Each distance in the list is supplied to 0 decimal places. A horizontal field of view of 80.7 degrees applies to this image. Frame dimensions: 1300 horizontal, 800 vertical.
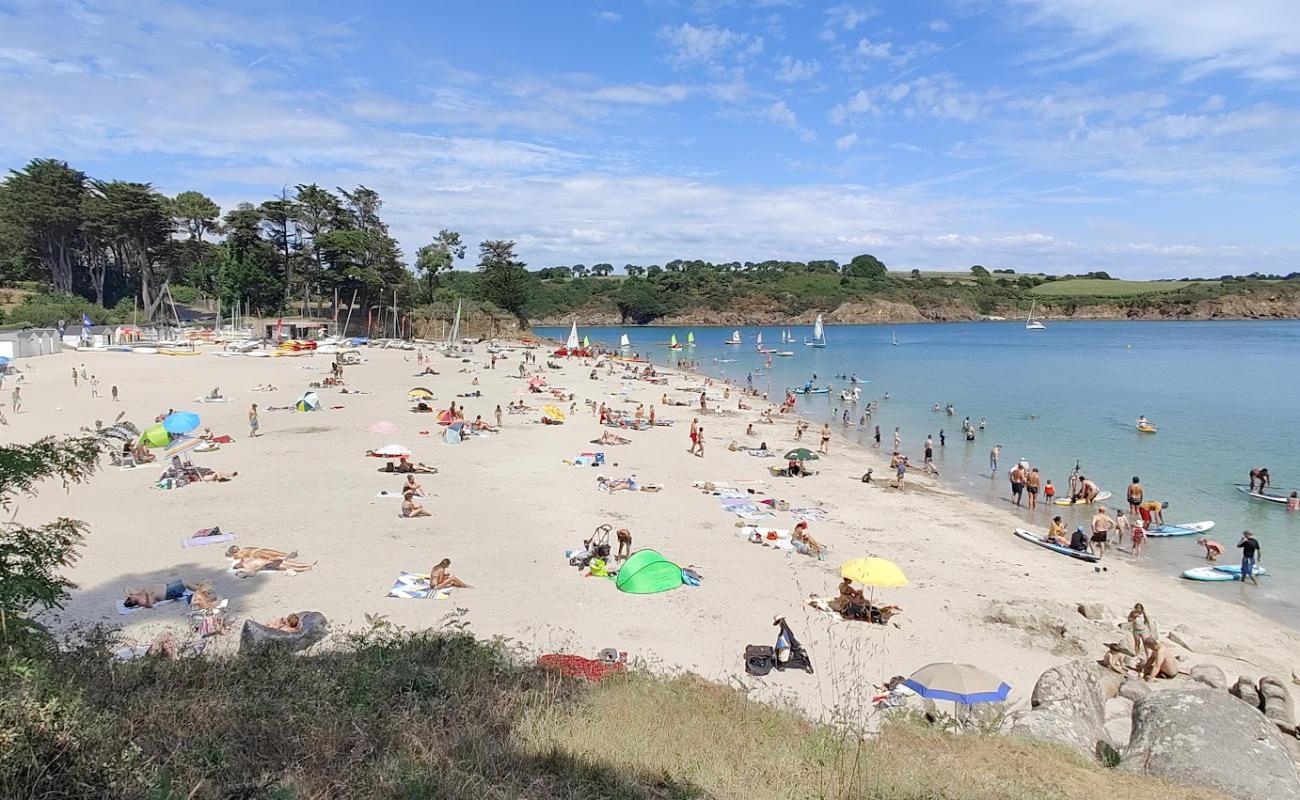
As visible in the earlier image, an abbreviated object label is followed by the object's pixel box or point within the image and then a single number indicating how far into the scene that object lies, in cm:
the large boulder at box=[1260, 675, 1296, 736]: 922
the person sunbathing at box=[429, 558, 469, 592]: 1255
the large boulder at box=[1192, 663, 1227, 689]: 1021
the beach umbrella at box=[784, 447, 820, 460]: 2361
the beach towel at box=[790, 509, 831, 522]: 1823
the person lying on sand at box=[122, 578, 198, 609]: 1141
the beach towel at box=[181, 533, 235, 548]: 1443
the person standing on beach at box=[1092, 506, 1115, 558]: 1650
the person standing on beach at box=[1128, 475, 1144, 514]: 1922
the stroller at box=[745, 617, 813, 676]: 1025
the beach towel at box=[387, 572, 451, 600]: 1230
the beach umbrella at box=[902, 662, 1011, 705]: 895
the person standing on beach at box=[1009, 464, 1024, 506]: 2112
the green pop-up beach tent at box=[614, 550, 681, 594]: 1284
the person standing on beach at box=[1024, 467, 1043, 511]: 2061
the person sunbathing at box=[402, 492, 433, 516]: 1678
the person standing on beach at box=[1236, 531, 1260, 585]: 1509
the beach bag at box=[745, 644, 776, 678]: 1015
